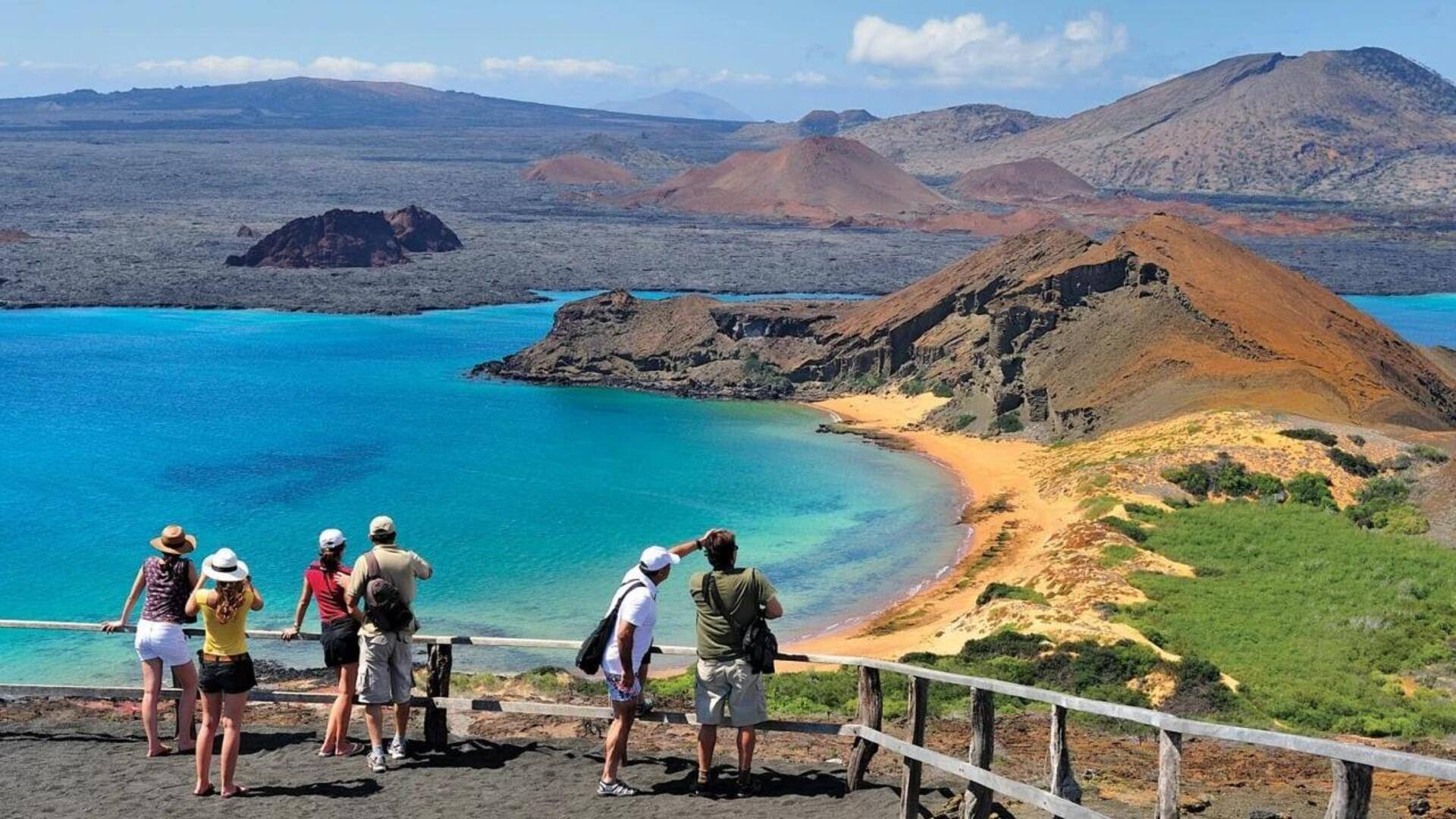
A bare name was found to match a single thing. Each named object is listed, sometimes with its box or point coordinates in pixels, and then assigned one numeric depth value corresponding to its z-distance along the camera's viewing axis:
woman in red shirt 11.32
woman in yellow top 10.32
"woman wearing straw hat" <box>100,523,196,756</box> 10.89
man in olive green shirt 10.31
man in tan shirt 11.04
